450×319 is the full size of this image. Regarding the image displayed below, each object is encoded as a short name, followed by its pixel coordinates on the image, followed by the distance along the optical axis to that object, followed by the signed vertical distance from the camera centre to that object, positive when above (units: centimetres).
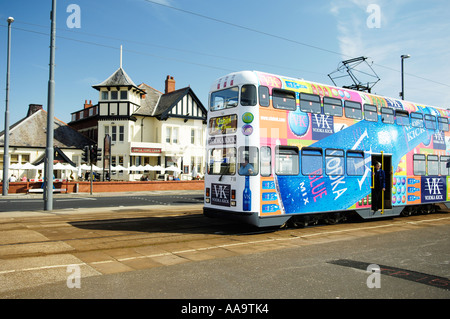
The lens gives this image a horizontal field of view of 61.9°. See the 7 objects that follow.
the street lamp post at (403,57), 2584 +828
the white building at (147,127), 4097 +548
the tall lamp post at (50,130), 1562 +187
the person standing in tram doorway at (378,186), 1288 -33
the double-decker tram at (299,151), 995 +77
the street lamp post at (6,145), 2458 +190
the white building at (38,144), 3762 +312
